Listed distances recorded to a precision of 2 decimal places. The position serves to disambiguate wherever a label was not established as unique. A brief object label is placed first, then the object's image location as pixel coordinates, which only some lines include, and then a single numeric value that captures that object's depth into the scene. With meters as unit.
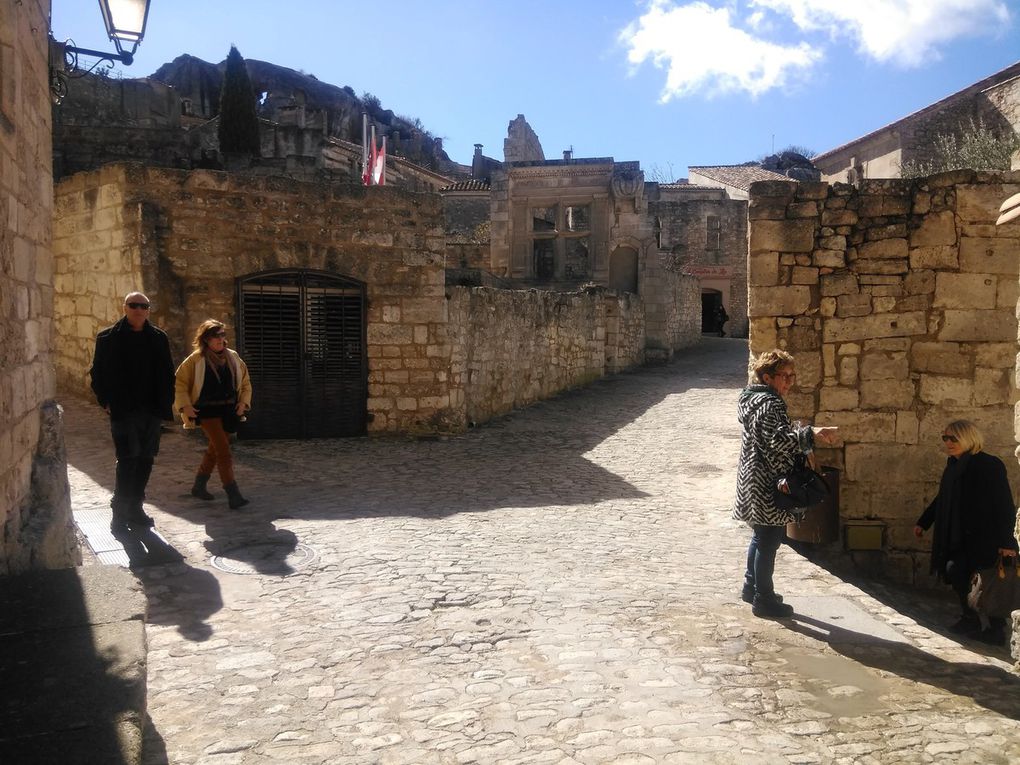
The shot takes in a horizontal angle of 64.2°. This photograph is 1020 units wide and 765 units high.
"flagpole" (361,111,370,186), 21.79
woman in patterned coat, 4.68
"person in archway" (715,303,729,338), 35.50
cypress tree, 23.81
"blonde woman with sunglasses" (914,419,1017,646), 5.04
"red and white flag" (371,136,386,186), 20.33
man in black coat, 5.30
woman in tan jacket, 6.36
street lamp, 5.68
